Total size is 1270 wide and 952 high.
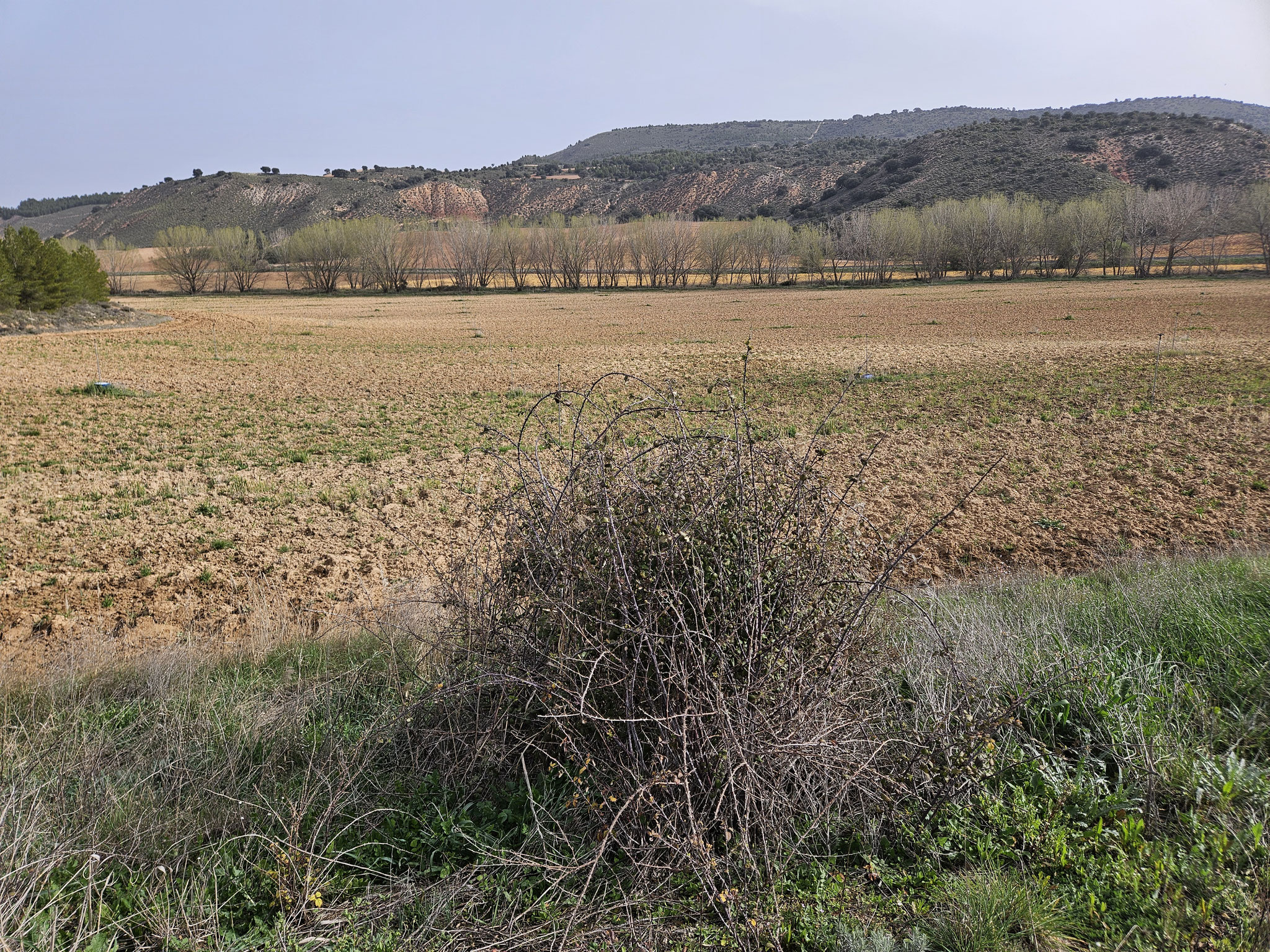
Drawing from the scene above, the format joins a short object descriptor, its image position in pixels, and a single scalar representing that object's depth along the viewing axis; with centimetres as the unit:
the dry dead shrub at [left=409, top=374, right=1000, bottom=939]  302
